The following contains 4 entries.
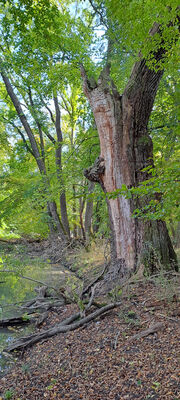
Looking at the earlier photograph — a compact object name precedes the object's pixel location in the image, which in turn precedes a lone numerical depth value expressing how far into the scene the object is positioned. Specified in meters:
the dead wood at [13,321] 5.07
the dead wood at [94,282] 5.33
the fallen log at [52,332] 4.03
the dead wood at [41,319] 4.88
